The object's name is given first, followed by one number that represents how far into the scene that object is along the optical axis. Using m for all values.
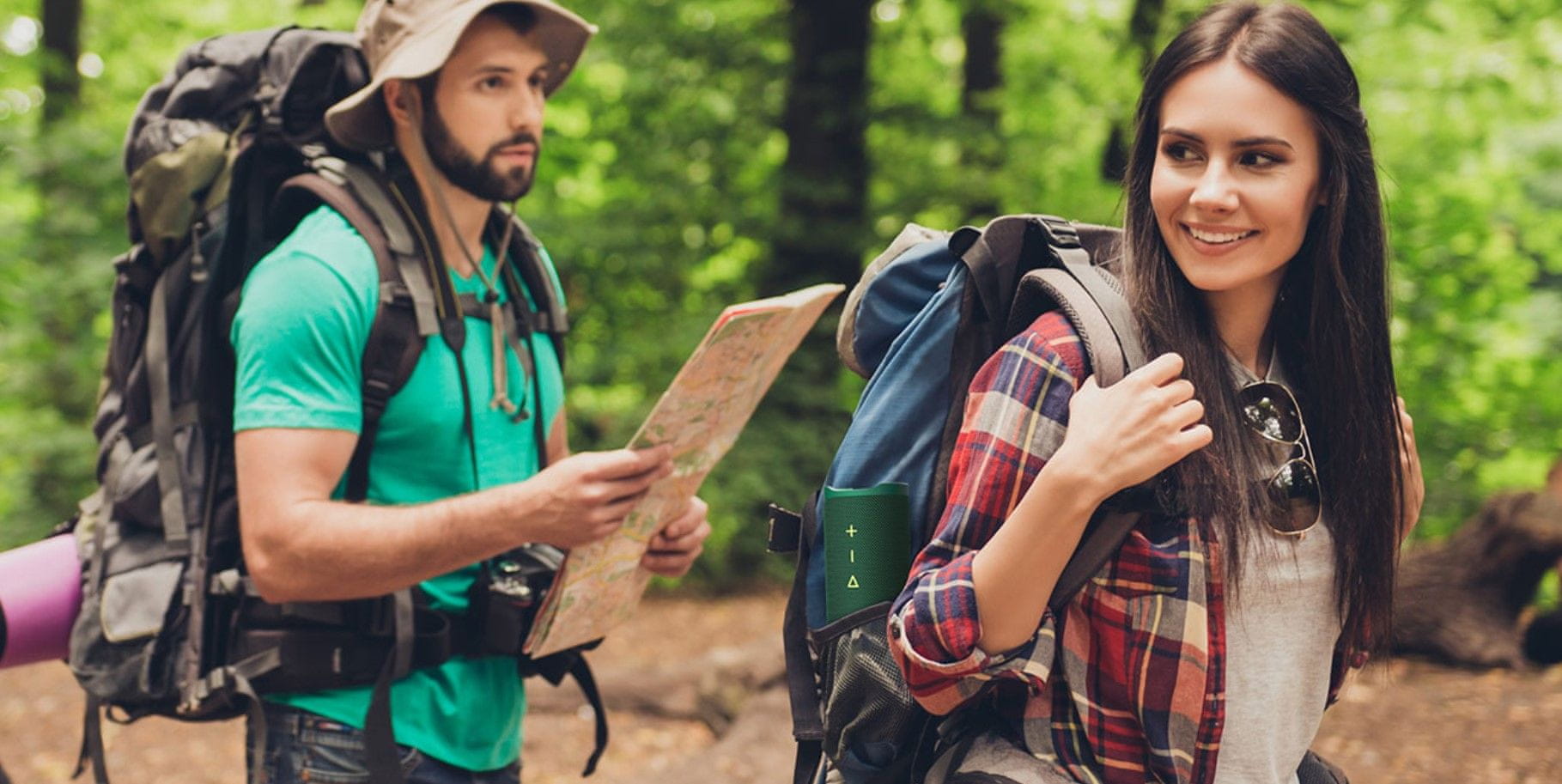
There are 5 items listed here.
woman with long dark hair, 1.67
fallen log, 6.66
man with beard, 2.44
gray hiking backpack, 2.56
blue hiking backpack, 1.84
